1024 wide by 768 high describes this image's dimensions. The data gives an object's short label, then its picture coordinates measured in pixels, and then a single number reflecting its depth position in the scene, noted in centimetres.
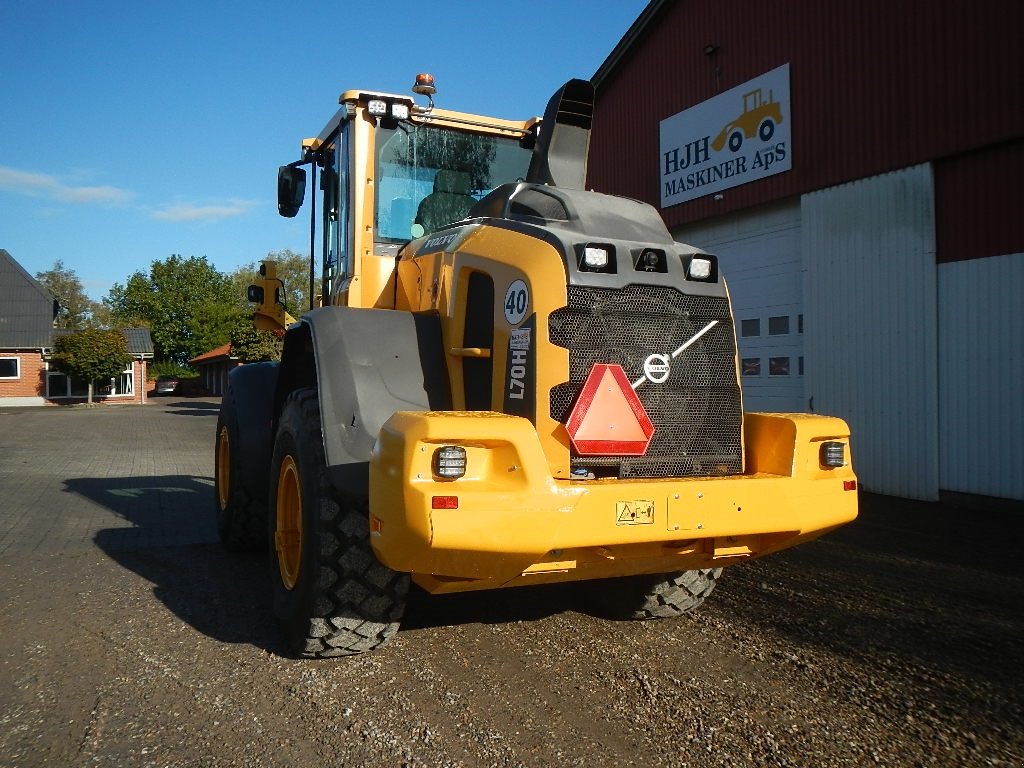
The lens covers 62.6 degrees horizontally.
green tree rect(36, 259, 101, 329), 7912
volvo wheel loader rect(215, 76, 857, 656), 313
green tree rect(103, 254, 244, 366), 7569
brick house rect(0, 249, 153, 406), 4484
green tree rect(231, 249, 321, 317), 7226
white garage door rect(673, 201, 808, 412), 1102
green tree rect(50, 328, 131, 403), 4362
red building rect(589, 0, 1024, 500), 858
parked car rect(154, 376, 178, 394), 6175
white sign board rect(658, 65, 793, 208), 1130
